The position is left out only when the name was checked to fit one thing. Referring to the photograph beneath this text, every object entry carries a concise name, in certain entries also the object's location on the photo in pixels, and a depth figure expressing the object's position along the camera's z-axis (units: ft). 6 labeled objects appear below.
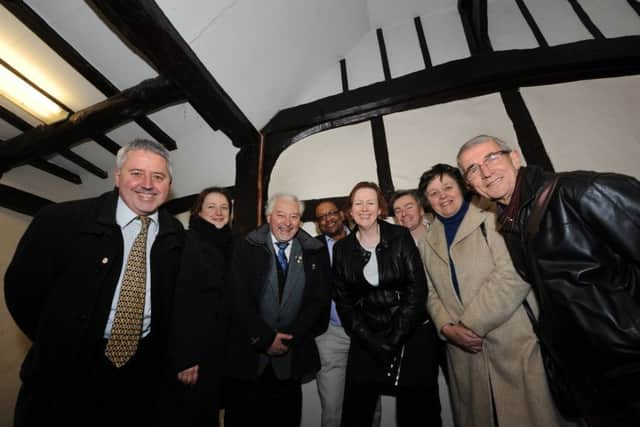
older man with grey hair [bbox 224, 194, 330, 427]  5.74
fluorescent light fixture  9.15
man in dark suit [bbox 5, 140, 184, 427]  3.76
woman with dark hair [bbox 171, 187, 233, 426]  5.12
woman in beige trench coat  4.51
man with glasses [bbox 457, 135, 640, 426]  3.10
